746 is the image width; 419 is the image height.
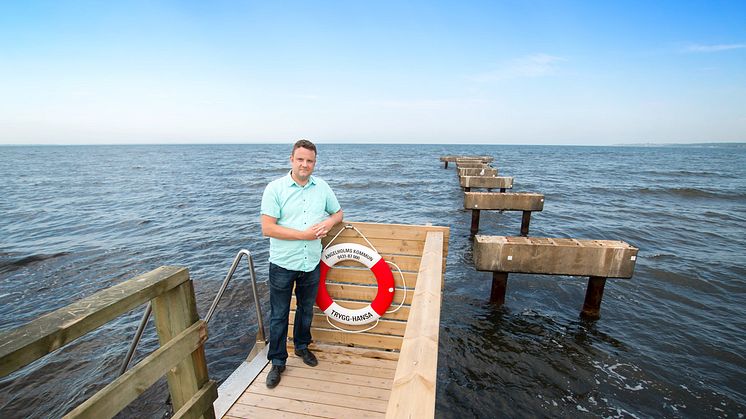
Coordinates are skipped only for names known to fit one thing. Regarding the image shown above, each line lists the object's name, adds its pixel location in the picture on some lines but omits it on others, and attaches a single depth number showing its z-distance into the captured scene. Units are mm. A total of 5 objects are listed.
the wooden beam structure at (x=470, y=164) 28588
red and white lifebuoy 3658
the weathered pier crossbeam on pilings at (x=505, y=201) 10820
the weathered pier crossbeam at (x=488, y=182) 15523
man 2992
